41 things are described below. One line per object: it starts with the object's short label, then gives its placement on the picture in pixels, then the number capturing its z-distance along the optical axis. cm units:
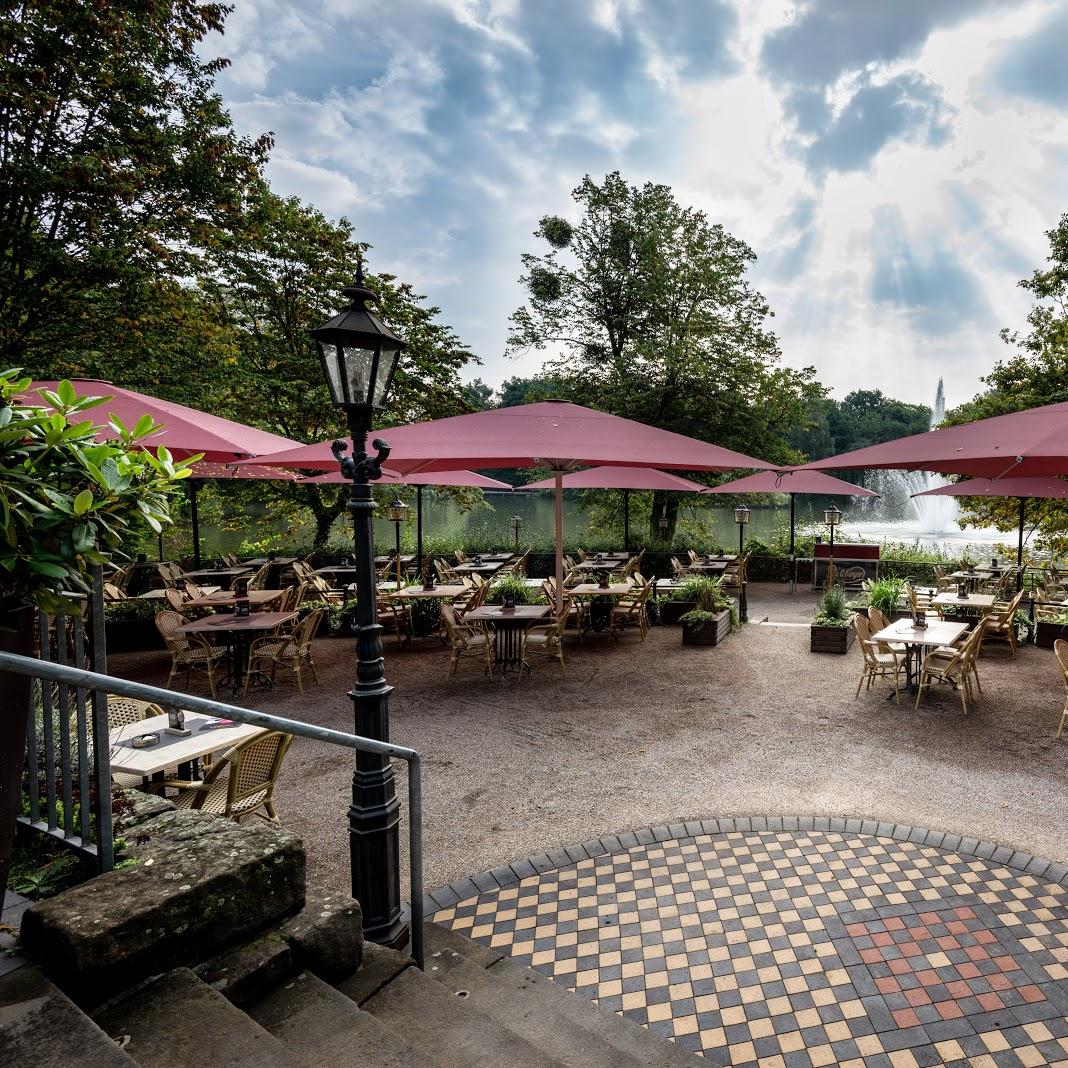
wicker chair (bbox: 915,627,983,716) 684
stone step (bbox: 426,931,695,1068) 241
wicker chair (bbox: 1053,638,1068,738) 601
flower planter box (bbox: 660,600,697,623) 1161
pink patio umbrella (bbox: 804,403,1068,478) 483
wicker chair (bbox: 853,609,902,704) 735
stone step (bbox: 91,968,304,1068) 169
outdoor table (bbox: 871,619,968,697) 700
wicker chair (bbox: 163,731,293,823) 346
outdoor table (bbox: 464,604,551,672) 825
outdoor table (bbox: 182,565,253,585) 1229
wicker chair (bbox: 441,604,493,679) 833
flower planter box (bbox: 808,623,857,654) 952
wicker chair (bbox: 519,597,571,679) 858
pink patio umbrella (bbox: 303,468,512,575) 1273
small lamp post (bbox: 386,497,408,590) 1424
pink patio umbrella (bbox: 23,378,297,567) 562
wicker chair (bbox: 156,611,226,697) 734
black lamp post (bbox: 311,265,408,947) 304
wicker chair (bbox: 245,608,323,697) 761
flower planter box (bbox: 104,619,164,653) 969
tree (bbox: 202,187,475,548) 1585
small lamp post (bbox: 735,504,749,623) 1192
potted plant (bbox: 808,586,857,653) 955
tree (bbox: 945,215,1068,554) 1400
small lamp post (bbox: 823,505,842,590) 1534
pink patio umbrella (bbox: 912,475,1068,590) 1112
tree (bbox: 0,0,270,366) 904
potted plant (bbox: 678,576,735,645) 1005
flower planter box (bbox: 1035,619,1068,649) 939
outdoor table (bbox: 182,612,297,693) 723
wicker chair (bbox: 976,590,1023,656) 901
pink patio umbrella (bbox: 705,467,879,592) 1451
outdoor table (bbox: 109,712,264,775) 348
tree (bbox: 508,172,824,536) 1997
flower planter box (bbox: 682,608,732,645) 1003
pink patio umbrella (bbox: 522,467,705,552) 1230
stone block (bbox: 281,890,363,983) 231
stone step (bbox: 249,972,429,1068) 190
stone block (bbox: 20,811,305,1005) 182
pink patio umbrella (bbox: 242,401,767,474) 620
